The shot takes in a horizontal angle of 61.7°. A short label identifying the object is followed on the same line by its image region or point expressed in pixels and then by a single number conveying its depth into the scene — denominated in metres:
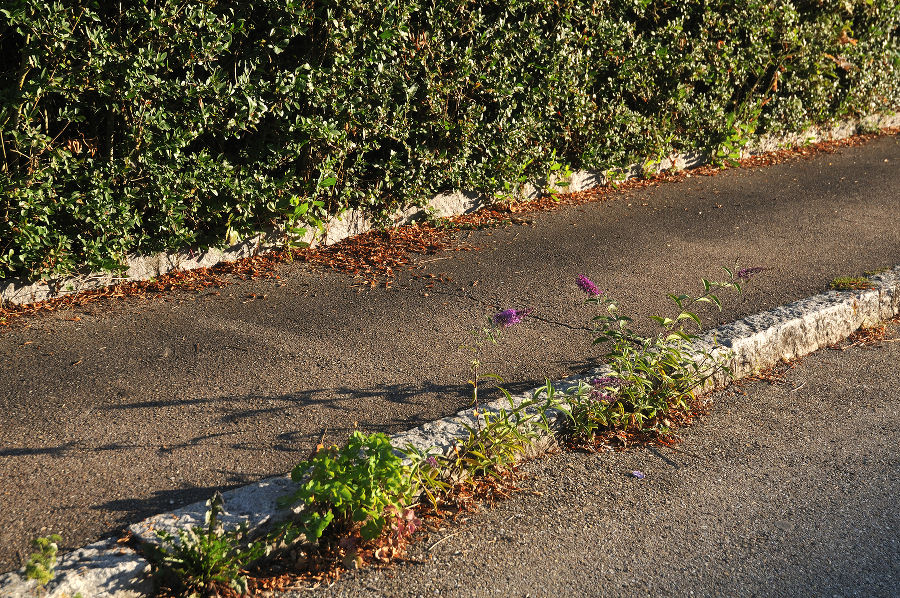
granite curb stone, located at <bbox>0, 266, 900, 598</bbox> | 2.40
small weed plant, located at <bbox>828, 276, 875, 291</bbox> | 5.03
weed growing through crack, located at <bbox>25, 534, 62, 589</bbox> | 2.28
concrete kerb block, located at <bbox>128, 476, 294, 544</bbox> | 2.63
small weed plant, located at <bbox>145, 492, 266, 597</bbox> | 2.46
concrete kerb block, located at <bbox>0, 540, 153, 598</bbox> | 2.32
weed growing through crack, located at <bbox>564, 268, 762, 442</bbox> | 3.57
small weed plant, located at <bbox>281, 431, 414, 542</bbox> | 2.64
